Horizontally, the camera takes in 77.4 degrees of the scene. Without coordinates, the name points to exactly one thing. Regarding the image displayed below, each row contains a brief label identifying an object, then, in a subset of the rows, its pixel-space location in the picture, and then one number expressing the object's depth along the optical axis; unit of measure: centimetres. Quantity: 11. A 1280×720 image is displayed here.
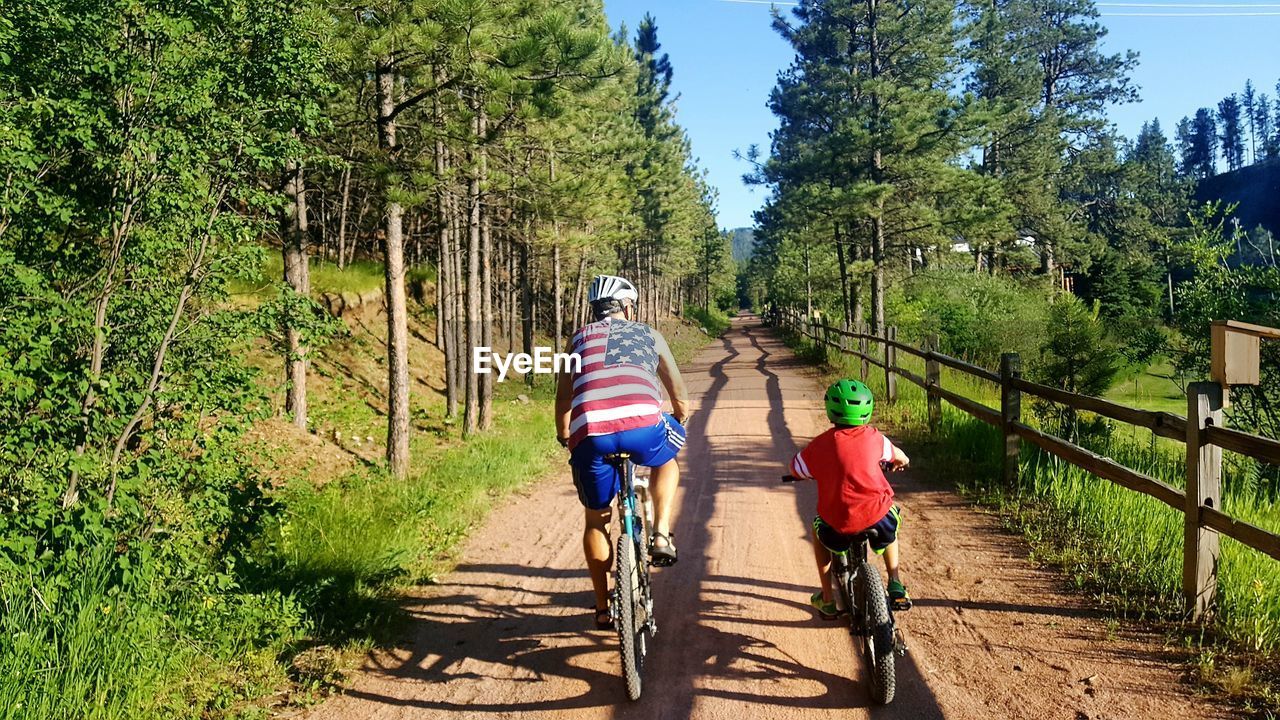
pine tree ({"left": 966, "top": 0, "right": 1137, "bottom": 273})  3416
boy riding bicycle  400
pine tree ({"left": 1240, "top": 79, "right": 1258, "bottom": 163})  13338
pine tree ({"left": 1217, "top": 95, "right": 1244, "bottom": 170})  12975
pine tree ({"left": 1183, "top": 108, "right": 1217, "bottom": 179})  12675
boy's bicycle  370
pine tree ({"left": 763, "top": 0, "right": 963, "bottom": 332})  2083
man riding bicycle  404
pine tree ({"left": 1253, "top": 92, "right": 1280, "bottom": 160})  13450
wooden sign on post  464
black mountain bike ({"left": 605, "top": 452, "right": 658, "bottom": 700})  384
